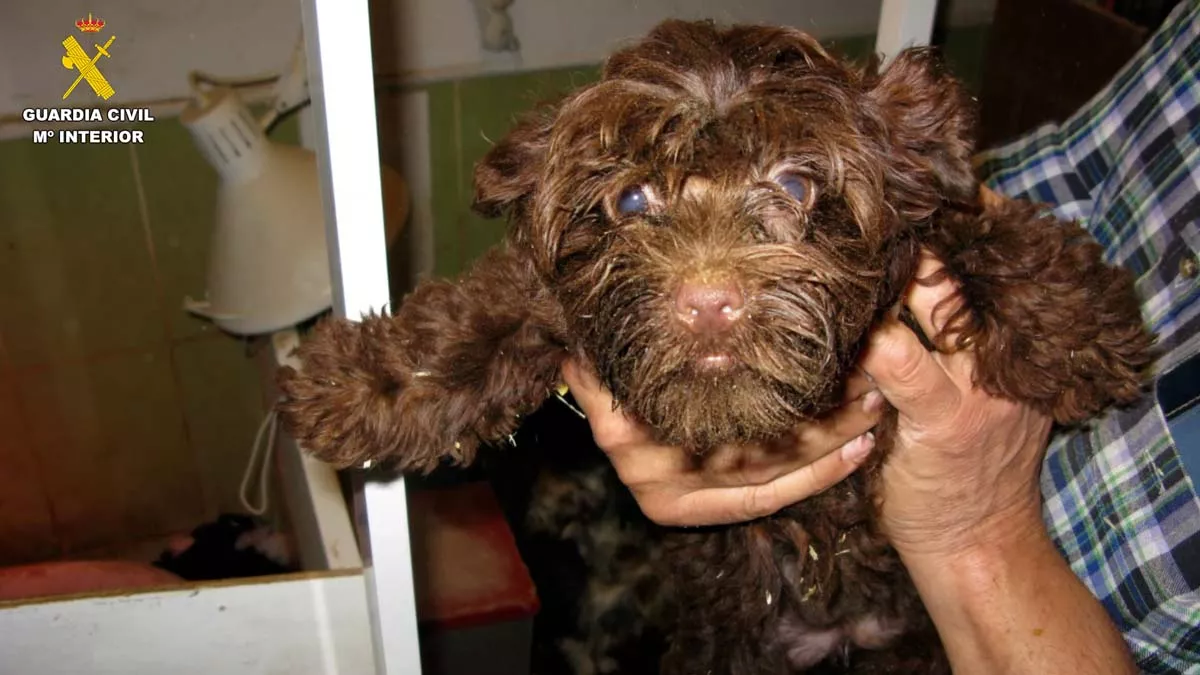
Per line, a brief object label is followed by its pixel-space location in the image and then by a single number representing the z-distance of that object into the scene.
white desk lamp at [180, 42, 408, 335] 0.57
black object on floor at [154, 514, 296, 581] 0.79
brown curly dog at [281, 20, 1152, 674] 0.39
